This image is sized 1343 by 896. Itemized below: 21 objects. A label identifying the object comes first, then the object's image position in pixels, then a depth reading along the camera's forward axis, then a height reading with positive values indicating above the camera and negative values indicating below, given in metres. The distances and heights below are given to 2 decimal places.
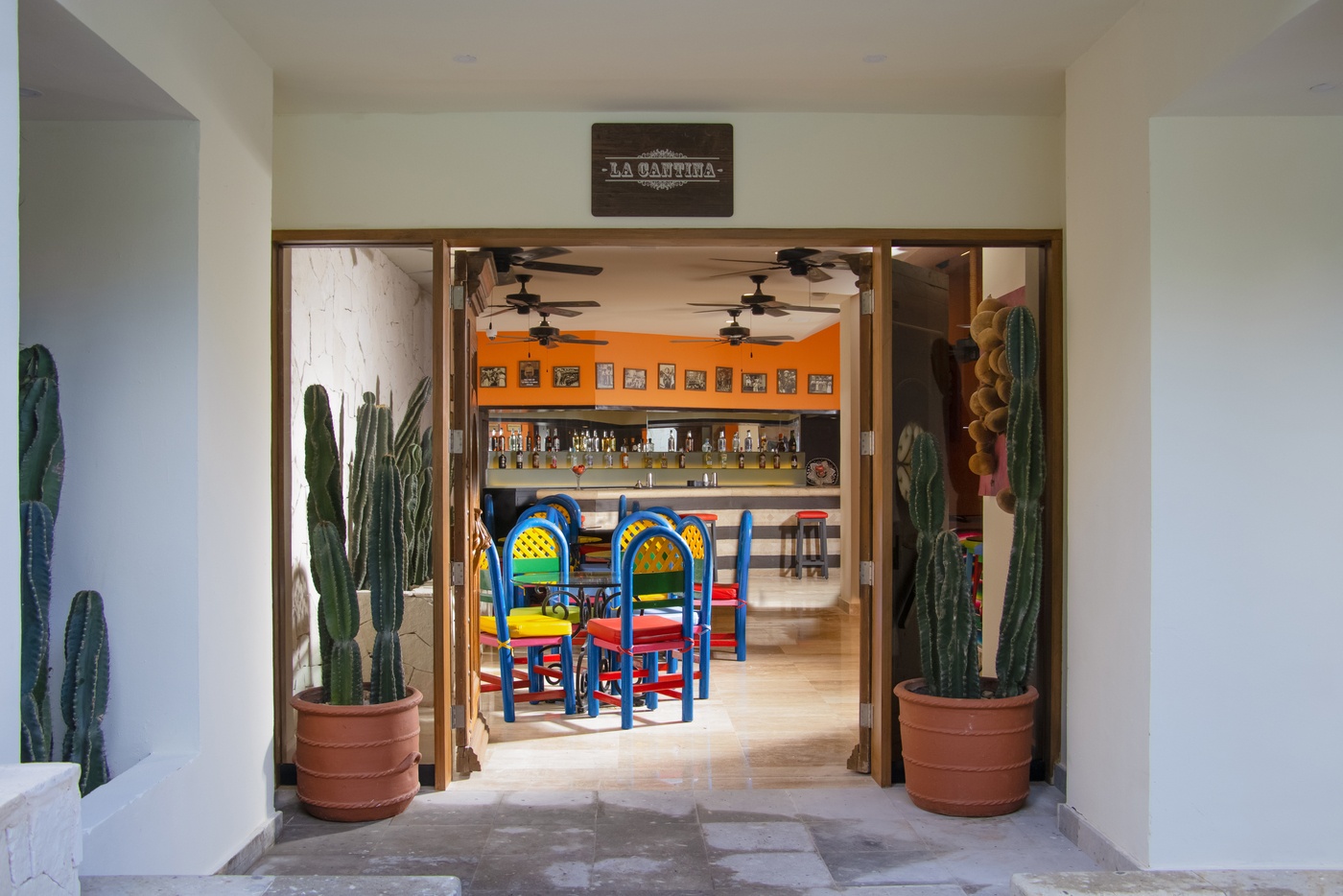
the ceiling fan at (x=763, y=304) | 8.11 +1.15
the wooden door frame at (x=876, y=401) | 4.08 +0.20
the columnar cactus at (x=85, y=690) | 2.88 -0.63
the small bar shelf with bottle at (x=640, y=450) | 12.51 +0.05
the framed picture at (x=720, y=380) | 12.85 +0.88
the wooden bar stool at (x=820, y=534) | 10.28 -0.77
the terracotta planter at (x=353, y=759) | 3.74 -1.06
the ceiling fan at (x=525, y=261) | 6.41 +1.19
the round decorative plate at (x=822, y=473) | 13.11 -0.24
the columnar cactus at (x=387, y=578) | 3.86 -0.45
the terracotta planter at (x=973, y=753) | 3.77 -1.06
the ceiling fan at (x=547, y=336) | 9.42 +1.05
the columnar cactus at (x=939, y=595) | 3.89 -0.51
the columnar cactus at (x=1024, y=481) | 3.82 -0.10
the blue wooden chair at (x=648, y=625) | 5.15 -0.85
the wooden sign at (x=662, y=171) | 4.09 +1.07
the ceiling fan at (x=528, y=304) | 8.53 +1.20
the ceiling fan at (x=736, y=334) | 9.77 +1.10
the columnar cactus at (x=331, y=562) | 3.75 -0.38
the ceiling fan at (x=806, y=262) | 6.60 +1.20
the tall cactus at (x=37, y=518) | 2.69 -0.16
